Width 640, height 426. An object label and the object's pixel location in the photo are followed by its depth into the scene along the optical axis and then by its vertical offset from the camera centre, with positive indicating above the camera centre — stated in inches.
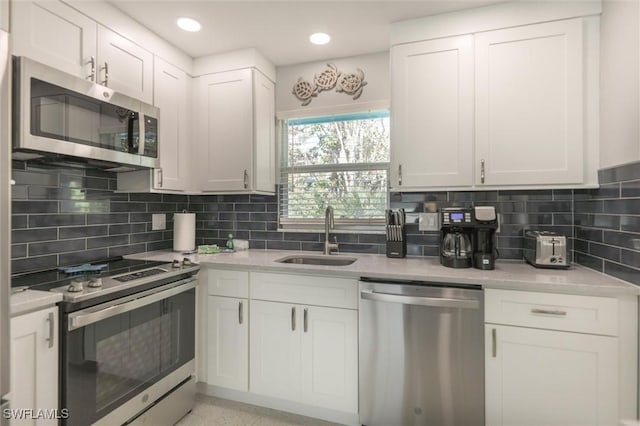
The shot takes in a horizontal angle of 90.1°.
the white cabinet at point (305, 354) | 73.4 -34.0
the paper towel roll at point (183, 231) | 101.6 -6.2
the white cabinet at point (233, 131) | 96.7 +25.0
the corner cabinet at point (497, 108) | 69.9 +24.3
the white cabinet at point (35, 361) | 47.6 -23.4
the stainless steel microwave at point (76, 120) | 54.8 +18.6
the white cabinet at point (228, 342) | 81.5 -34.0
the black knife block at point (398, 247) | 88.9 -9.9
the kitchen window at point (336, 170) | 99.7 +13.5
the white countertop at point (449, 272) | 59.0 -13.2
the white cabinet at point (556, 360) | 56.9 -27.5
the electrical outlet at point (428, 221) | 88.4 -2.7
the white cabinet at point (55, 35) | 57.5 +34.8
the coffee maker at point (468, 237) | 71.3 -5.8
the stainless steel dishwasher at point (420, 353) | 64.4 -29.8
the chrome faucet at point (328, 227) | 96.5 -4.7
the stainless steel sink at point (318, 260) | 92.9 -14.5
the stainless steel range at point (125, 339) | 54.8 -25.8
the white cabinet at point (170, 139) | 87.7 +21.5
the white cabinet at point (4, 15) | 36.6 +22.9
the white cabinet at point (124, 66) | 72.8 +35.9
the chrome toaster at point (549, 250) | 71.5 -8.7
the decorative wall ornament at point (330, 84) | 99.7 +41.1
